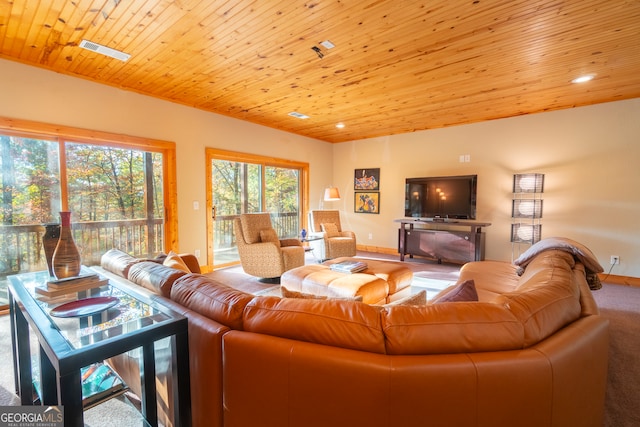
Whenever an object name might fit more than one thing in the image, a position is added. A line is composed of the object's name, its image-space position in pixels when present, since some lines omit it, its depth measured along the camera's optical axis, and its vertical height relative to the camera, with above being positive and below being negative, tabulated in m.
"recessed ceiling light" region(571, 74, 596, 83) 3.32 +1.39
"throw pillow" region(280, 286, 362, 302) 1.43 -0.48
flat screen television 5.16 +0.02
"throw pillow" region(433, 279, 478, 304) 1.39 -0.47
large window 3.10 +0.11
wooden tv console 4.93 -0.75
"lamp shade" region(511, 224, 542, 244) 4.64 -0.56
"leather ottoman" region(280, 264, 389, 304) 2.62 -0.81
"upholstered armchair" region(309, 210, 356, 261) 5.22 -0.71
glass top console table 0.92 -0.52
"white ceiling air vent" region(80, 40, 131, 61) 2.67 +1.43
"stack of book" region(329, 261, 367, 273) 3.17 -0.76
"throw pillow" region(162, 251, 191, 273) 2.00 -0.45
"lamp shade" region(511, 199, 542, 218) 4.56 -0.18
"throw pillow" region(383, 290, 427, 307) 1.47 -0.53
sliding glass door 5.00 +0.10
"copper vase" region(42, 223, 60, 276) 1.66 -0.23
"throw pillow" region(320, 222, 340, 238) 5.54 -0.59
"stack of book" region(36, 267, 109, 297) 1.47 -0.45
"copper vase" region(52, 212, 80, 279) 1.55 -0.29
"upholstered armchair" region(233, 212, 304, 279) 4.11 -0.74
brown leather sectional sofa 0.86 -0.52
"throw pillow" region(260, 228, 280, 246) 4.33 -0.56
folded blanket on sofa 2.22 -0.45
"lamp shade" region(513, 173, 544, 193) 4.53 +0.24
